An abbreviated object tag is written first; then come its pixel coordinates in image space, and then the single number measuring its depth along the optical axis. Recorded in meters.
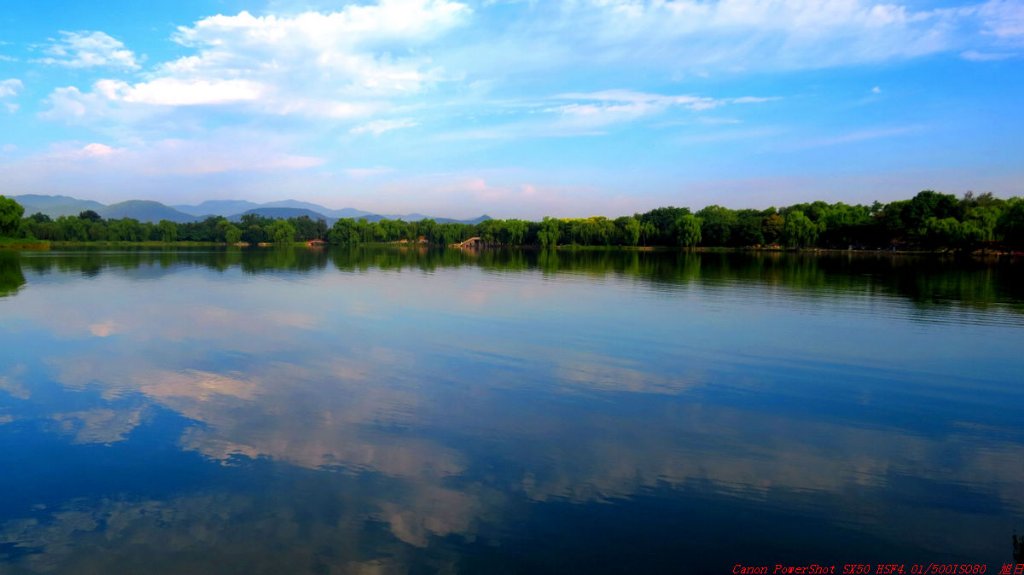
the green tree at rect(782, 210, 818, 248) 96.81
